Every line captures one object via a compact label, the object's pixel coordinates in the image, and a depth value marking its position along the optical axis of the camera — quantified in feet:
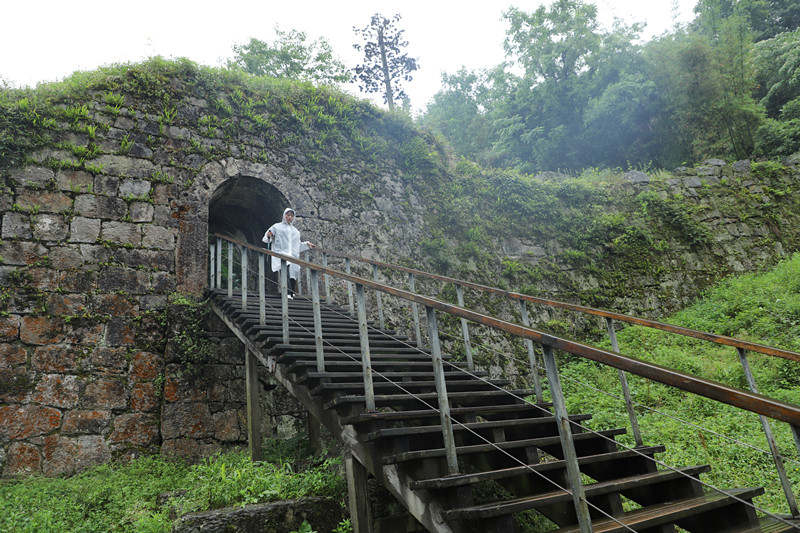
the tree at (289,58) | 56.44
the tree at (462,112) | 70.13
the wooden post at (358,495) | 10.66
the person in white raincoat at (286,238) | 21.03
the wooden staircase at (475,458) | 7.90
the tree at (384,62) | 59.52
